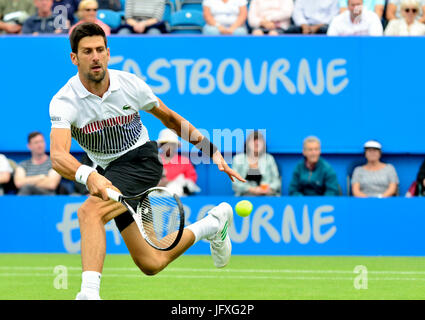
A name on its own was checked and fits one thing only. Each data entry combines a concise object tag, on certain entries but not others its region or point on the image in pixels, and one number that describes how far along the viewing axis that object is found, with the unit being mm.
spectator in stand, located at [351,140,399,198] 10734
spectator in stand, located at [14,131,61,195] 10797
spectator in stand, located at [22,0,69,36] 11422
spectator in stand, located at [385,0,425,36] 10969
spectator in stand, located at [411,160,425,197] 10555
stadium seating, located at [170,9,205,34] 11695
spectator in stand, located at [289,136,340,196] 10570
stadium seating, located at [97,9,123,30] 11594
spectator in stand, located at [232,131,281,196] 10672
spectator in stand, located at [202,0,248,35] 11352
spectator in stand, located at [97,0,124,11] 11914
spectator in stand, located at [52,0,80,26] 11547
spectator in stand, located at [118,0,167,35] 11375
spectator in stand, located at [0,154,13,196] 10977
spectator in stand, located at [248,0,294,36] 11266
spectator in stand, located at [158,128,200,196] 10742
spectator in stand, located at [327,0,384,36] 10953
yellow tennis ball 7270
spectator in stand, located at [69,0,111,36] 10773
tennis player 5359
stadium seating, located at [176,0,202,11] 12352
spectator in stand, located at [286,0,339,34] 11227
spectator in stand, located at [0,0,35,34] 11789
